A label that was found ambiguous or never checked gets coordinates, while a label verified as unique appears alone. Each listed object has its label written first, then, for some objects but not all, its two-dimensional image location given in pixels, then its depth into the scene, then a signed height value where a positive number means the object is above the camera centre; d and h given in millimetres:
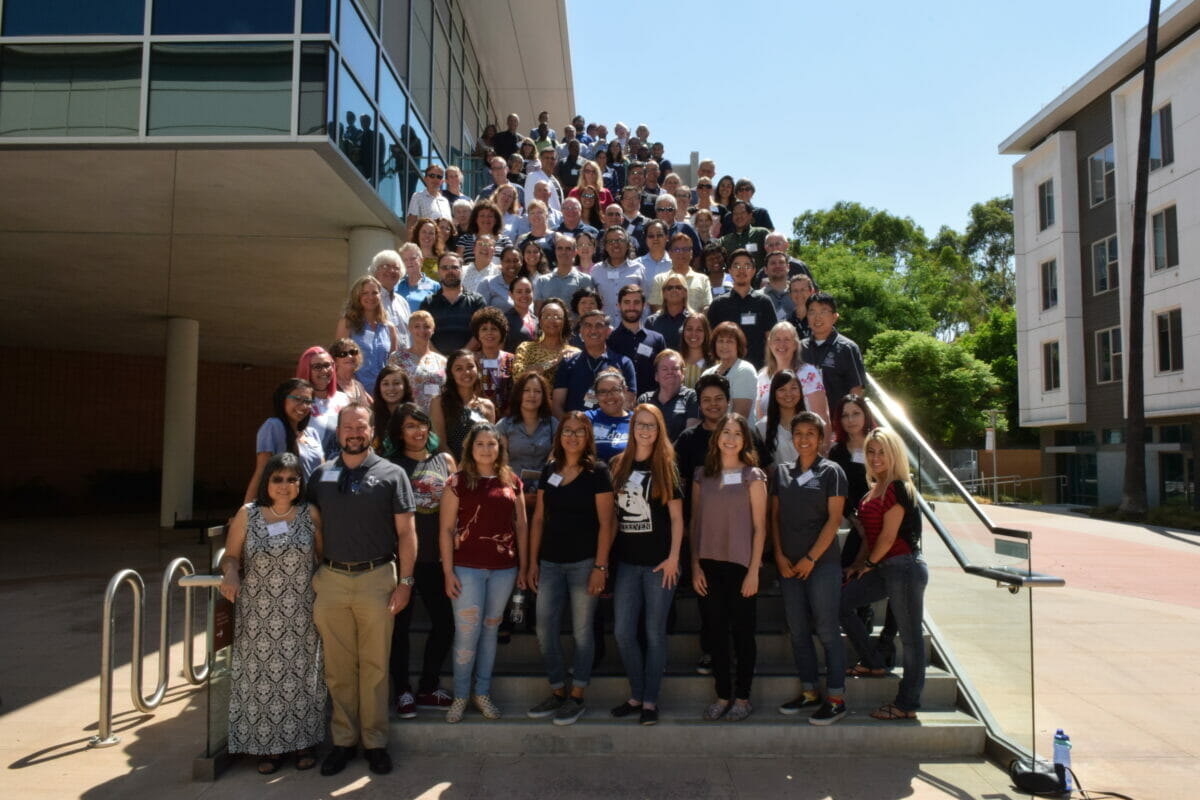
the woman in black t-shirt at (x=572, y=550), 4520 -552
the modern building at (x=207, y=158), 8094 +2889
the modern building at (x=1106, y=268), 20547 +5491
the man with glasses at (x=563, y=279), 7359 +1543
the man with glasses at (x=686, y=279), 7391 +1562
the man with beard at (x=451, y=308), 6465 +1106
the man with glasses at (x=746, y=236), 9195 +2433
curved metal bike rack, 4480 -1176
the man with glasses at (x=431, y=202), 9492 +2883
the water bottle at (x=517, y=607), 4859 -936
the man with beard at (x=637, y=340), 6207 +832
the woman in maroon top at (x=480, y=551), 4426 -555
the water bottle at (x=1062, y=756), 4051 -1483
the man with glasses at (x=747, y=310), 6723 +1161
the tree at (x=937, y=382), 33594 +2907
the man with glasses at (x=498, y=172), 10617 +3574
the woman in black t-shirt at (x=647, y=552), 4492 -558
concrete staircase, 4426 -1535
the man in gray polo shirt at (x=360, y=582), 4164 -687
